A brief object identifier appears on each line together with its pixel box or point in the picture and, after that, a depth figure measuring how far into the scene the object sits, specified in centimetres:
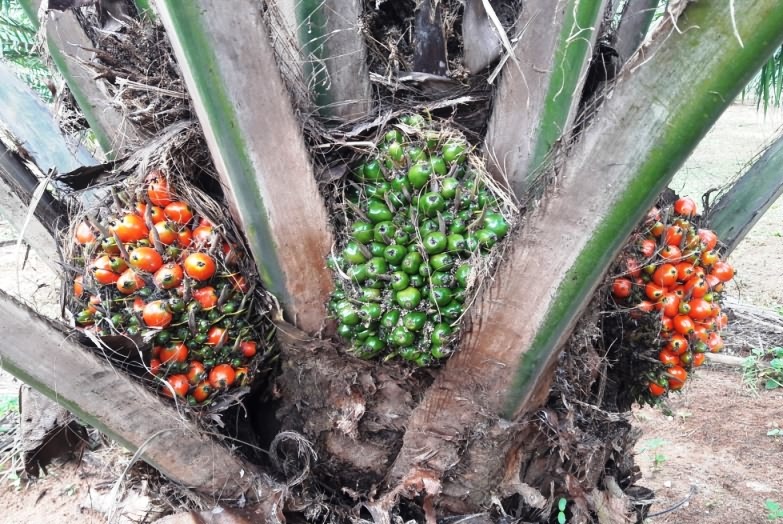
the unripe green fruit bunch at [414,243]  146
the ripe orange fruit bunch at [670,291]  168
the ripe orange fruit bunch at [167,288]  149
